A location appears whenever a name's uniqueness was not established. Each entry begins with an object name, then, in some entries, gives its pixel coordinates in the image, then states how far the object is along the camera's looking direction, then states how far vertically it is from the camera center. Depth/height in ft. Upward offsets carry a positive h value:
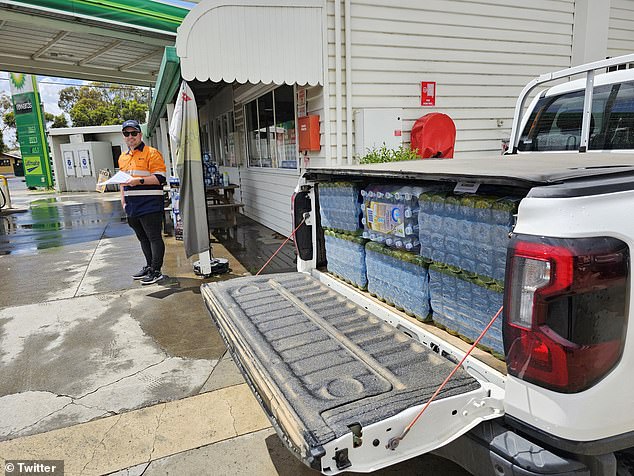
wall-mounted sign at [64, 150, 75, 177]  79.41 -0.50
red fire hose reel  21.59 +0.55
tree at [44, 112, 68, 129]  179.22 +15.83
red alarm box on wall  20.90 +0.85
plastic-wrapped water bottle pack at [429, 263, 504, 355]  6.44 -2.39
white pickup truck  4.53 -2.93
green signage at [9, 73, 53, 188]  77.97 +5.59
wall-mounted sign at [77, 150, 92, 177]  78.54 -0.38
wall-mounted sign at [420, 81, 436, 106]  22.39 +2.64
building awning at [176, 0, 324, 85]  17.15 +4.39
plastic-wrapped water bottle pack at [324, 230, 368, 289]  9.75 -2.39
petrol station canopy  25.81 +8.38
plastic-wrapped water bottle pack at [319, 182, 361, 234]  9.75 -1.25
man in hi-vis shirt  18.15 -1.13
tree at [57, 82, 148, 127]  172.45 +21.81
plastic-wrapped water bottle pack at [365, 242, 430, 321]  7.93 -2.41
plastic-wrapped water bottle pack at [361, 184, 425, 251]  8.21 -1.25
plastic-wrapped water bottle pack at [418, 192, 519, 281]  6.23 -1.25
